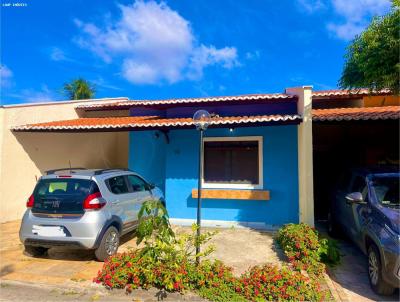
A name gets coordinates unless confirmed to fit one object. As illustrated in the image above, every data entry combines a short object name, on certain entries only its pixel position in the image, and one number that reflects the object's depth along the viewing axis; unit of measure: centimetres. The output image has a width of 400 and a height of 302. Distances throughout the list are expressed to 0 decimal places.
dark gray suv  398
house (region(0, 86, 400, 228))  757
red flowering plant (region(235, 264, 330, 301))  412
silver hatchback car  527
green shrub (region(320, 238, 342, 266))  545
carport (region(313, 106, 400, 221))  789
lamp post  502
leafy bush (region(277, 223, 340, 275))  509
